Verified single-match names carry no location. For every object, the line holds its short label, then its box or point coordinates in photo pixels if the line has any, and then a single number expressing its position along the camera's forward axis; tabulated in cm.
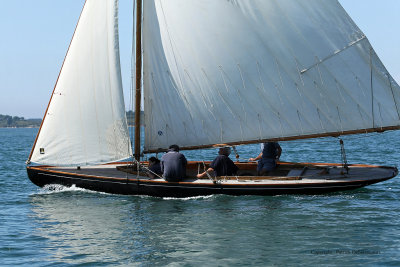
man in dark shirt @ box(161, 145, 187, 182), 1952
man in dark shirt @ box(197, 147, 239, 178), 1989
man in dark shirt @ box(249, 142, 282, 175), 2028
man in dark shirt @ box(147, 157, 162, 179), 2050
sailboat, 1922
